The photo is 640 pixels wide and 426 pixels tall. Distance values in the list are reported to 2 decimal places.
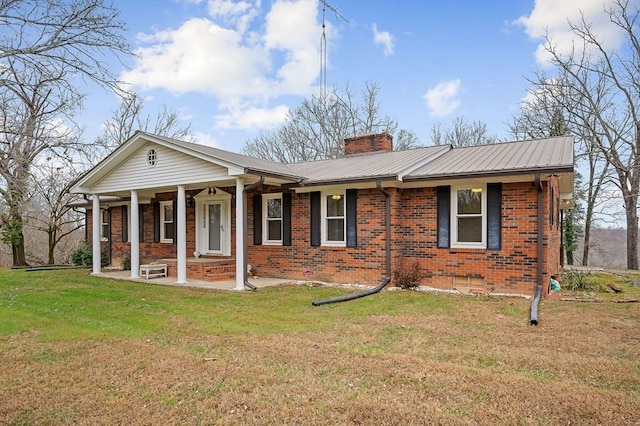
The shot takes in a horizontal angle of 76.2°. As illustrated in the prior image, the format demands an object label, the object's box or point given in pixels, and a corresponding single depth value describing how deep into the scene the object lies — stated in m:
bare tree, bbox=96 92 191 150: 26.08
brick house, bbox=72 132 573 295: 9.05
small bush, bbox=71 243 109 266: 16.80
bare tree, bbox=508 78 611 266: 20.23
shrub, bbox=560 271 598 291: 10.78
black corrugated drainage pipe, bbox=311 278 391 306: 8.10
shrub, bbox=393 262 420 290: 9.90
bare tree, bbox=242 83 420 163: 27.56
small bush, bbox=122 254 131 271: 15.15
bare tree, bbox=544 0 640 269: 18.83
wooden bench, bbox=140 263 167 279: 12.13
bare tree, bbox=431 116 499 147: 28.39
